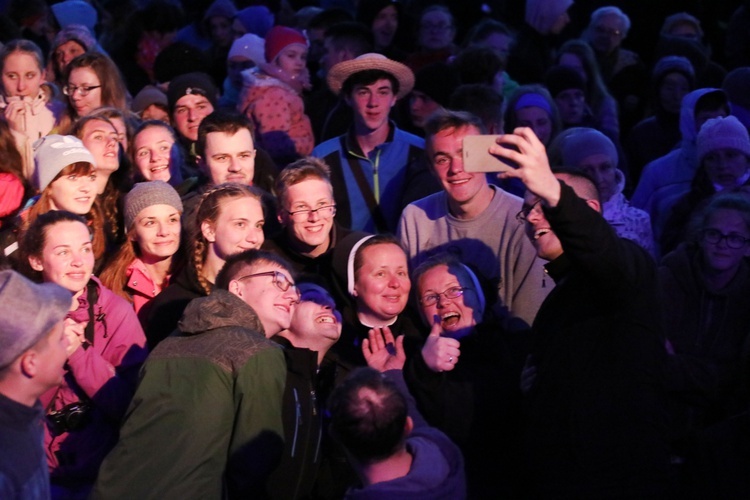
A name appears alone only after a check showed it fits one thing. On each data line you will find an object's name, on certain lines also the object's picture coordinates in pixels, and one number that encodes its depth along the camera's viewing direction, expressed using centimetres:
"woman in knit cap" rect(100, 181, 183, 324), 588
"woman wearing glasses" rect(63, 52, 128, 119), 752
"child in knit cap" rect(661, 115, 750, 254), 707
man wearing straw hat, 701
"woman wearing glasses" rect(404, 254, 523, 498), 489
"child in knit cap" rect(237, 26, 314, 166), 801
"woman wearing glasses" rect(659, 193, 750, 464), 543
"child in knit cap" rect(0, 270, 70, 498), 358
